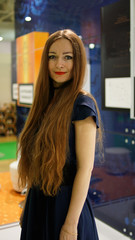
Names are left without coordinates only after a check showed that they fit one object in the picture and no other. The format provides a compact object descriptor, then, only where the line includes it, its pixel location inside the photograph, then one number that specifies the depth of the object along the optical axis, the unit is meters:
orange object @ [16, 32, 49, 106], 3.87
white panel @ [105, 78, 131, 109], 2.72
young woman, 1.38
